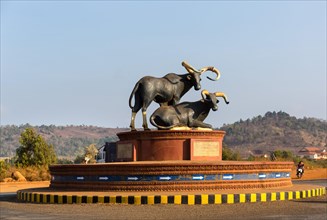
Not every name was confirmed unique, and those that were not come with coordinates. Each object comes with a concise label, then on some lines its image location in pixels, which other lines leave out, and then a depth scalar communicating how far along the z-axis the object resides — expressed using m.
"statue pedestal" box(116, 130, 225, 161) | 20.38
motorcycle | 39.28
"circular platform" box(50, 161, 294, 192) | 17.03
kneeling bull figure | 21.22
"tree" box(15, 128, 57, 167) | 43.59
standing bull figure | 21.58
